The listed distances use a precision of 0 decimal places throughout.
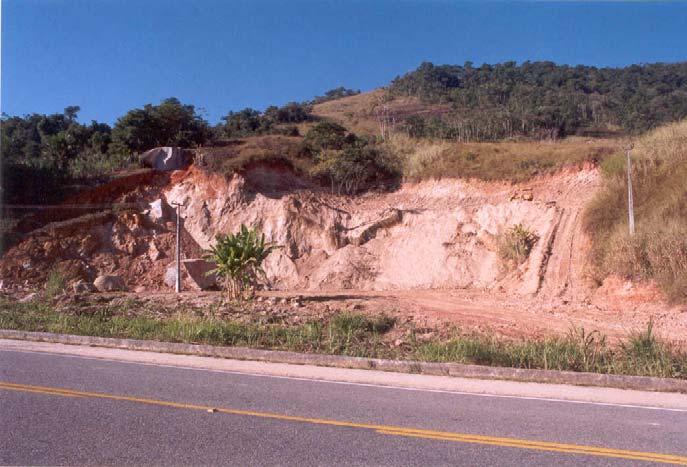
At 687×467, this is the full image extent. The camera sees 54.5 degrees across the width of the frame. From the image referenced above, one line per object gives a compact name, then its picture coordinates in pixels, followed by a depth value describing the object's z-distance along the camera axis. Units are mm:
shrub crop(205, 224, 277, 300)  23734
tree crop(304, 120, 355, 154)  38719
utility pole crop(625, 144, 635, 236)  24375
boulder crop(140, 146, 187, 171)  36531
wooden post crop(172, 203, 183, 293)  27797
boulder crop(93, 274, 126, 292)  28375
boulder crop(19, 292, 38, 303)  22273
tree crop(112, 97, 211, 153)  39812
